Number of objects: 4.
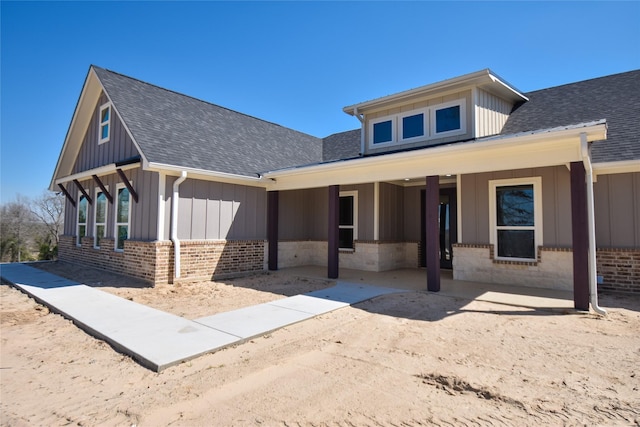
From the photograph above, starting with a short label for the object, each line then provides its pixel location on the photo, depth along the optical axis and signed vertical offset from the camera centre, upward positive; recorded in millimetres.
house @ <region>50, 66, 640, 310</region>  7527 +1101
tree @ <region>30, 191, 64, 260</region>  31172 +1454
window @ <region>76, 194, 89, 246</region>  12383 +217
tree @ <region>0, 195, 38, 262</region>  25281 -395
